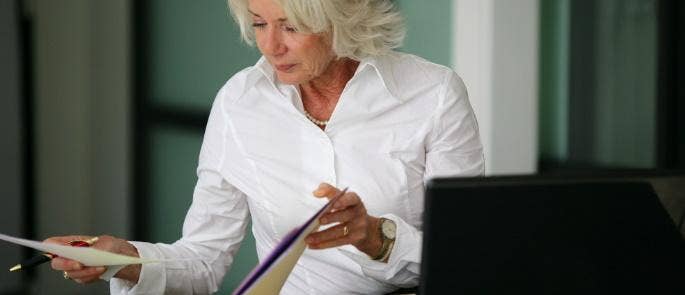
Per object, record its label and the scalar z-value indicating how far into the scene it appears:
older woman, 4.13
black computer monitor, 3.47
